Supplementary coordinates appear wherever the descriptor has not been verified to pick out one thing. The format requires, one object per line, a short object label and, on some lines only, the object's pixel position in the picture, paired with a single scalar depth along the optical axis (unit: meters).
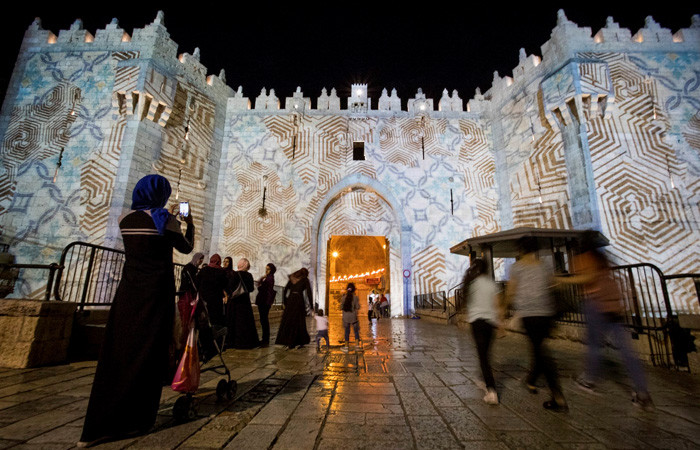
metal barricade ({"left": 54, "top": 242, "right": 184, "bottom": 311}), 3.96
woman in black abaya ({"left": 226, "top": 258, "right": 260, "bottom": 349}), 5.07
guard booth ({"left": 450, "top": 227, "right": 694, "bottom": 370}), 4.07
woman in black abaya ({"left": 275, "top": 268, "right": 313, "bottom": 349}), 5.39
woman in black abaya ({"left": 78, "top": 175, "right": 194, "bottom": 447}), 1.75
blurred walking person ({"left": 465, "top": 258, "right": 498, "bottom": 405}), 2.75
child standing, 5.15
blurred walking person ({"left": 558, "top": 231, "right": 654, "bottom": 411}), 2.89
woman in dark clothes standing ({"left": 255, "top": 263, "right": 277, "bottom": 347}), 5.69
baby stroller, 2.00
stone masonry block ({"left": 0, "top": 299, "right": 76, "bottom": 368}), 3.37
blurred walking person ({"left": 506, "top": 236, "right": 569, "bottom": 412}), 2.67
